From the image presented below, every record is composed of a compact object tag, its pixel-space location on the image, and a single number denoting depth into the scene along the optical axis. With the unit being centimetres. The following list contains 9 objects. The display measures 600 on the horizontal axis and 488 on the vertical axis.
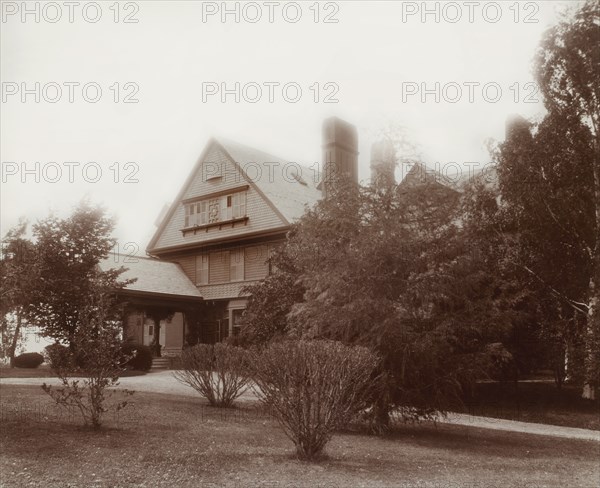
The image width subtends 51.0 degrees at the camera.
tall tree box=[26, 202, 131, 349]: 2230
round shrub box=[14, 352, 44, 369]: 2606
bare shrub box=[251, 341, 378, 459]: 874
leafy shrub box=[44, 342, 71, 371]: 1043
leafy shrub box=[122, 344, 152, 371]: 2442
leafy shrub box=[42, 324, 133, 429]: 1016
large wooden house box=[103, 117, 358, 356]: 2934
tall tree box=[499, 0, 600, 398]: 1800
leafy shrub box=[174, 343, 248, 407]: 1338
